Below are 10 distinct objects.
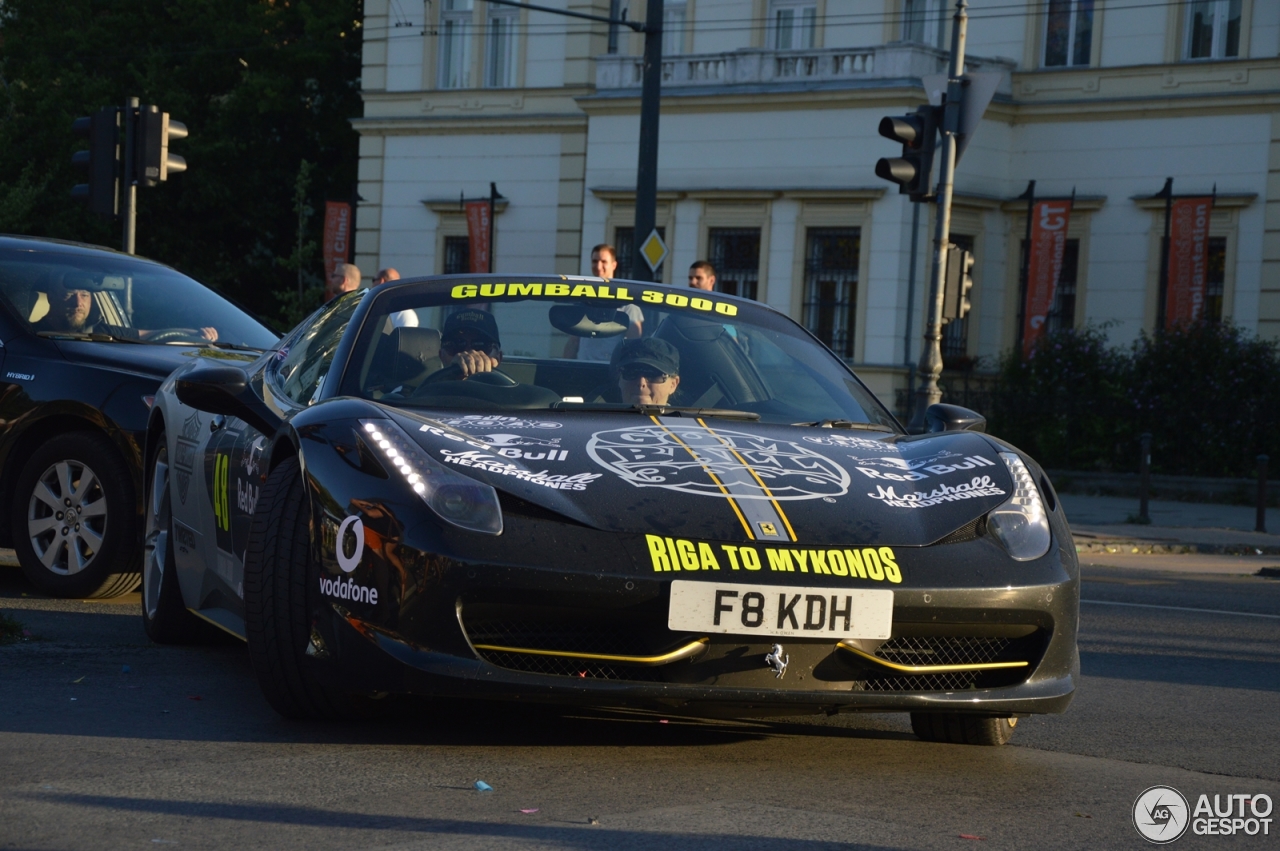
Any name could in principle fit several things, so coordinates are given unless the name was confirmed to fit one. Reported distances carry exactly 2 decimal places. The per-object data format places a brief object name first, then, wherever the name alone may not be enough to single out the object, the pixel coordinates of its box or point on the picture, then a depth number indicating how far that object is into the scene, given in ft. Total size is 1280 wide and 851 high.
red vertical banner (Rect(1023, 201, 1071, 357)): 97.09
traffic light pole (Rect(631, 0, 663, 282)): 68.13
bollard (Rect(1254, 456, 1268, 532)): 58.49
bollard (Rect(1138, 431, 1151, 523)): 59.88
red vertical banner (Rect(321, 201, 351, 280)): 123.24
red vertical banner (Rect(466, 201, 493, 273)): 116.47
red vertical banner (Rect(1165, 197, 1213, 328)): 93.56
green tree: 138.82
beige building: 94.27
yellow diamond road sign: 67.67
